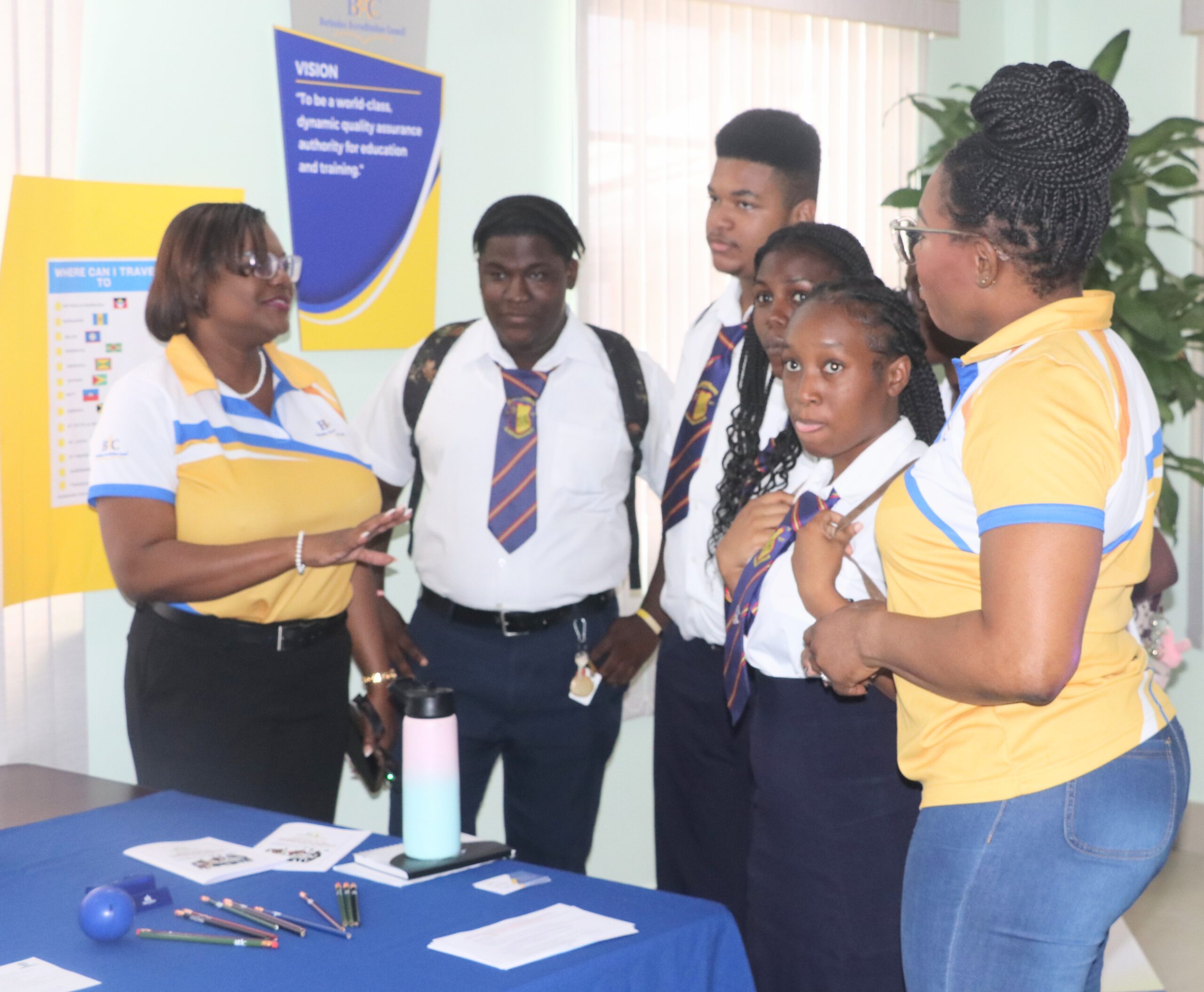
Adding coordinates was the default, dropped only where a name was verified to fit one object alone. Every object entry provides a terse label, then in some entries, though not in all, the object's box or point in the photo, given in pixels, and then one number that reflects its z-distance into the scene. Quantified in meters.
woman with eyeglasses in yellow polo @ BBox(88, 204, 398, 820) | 2.47
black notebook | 1.77
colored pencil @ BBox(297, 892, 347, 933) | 1.59
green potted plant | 3.81
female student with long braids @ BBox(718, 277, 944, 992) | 1.85
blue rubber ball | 1.54
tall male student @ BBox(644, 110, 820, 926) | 2.48
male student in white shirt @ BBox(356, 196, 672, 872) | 2.88
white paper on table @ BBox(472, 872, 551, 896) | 1.73
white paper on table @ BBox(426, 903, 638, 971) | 1.50
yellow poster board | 2.88
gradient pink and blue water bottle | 1.81
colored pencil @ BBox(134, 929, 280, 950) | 1.53
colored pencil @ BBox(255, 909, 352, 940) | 1.56
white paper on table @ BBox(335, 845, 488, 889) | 1.75
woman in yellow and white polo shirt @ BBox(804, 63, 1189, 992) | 1.31
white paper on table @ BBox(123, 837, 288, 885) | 1.76
